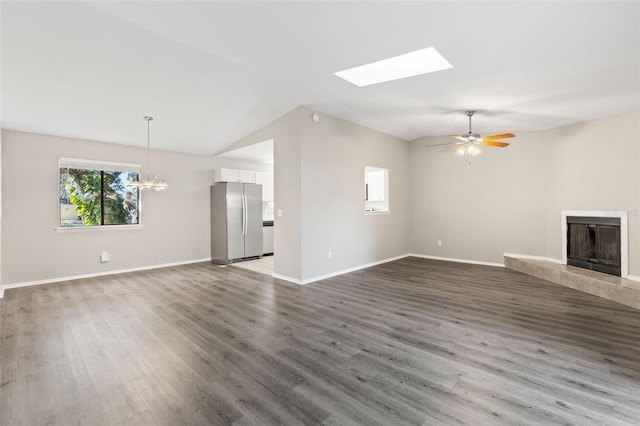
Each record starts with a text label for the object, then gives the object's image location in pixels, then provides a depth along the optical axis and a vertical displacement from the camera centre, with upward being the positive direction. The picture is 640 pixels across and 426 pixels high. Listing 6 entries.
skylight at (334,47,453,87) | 3.37 +1.83
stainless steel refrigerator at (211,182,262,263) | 6.68 -0.23
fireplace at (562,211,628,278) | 4.46 -0.56
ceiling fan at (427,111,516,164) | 4.71 +1.13
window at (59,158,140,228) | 5.37 +0.38
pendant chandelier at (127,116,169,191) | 4.90 +0.49
